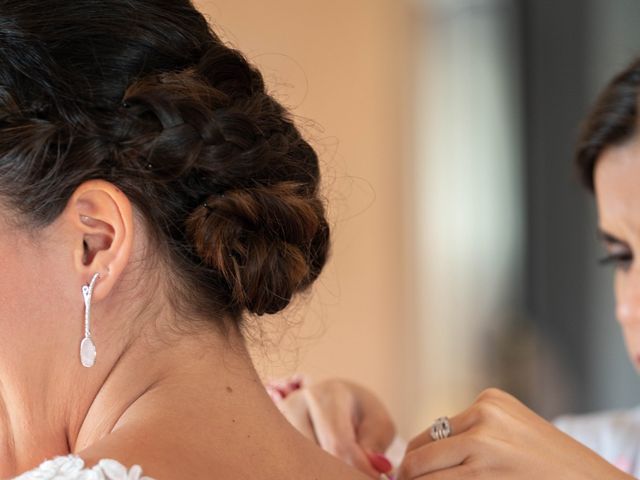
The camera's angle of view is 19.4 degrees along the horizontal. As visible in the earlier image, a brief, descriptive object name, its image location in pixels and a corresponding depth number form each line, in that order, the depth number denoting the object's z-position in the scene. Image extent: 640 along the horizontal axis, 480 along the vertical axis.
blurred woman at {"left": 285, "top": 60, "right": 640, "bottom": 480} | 1.07
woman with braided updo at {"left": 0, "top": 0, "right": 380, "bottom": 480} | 0.95
